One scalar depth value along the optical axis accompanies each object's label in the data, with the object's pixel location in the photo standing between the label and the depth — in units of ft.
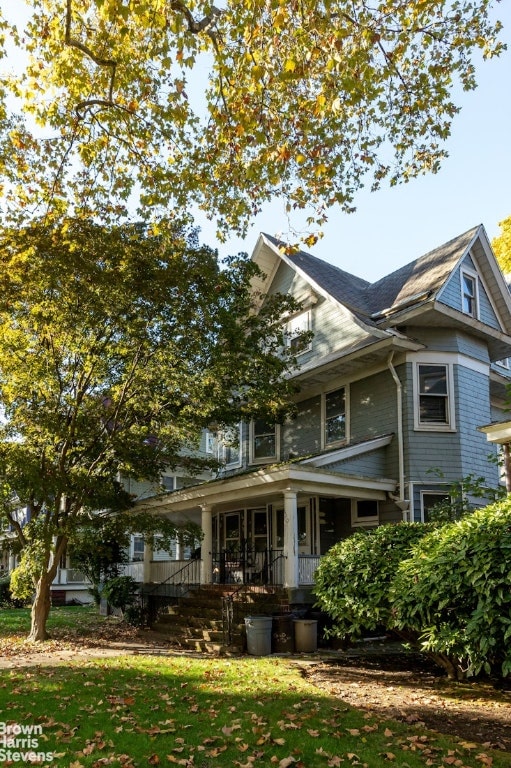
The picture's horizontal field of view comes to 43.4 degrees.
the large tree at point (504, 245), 102.21
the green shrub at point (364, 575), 33.72
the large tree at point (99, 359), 44.19
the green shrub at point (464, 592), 24.82
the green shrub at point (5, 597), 87.40
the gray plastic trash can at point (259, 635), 41.14
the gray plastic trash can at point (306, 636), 42.12
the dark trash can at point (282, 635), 42.57
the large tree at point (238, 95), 27.91
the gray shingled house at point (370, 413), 51.70
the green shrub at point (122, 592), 60.80
